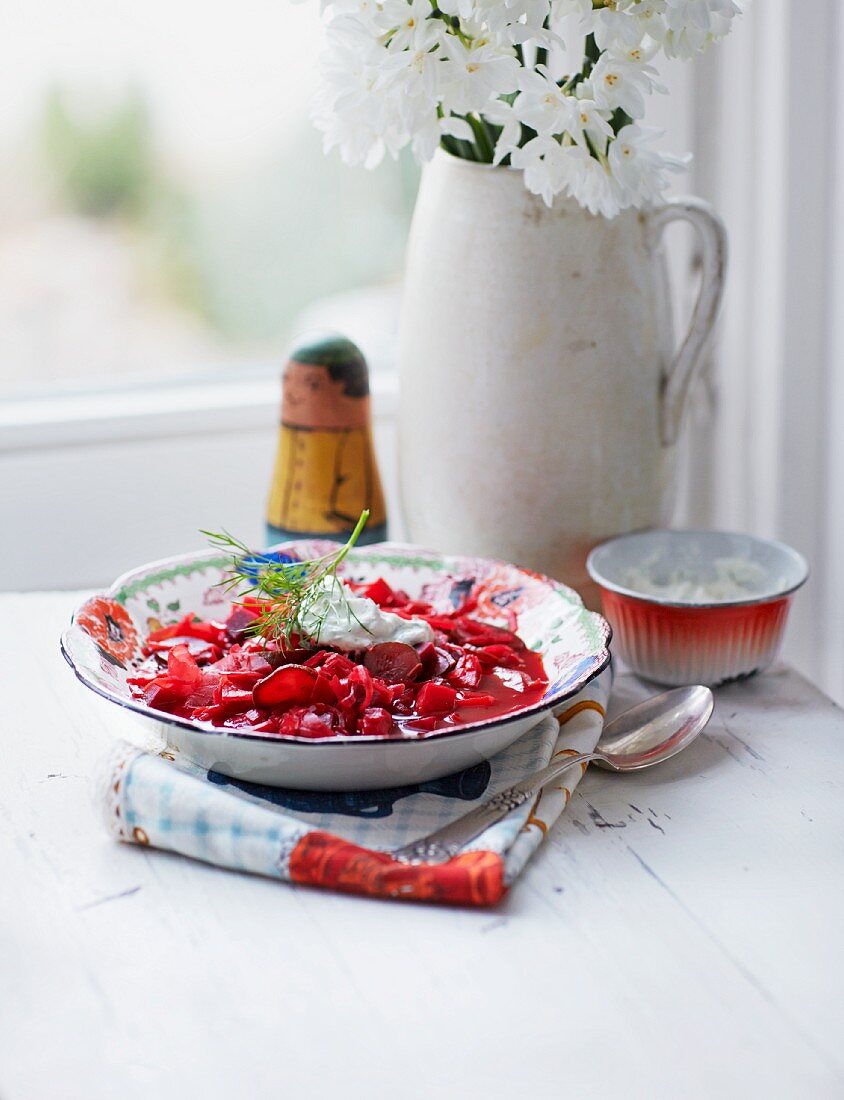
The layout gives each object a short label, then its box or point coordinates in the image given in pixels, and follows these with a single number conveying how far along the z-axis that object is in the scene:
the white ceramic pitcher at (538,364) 0.98
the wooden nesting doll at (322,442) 1.11
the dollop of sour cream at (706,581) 1.00
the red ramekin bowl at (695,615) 0.91
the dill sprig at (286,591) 0.81
